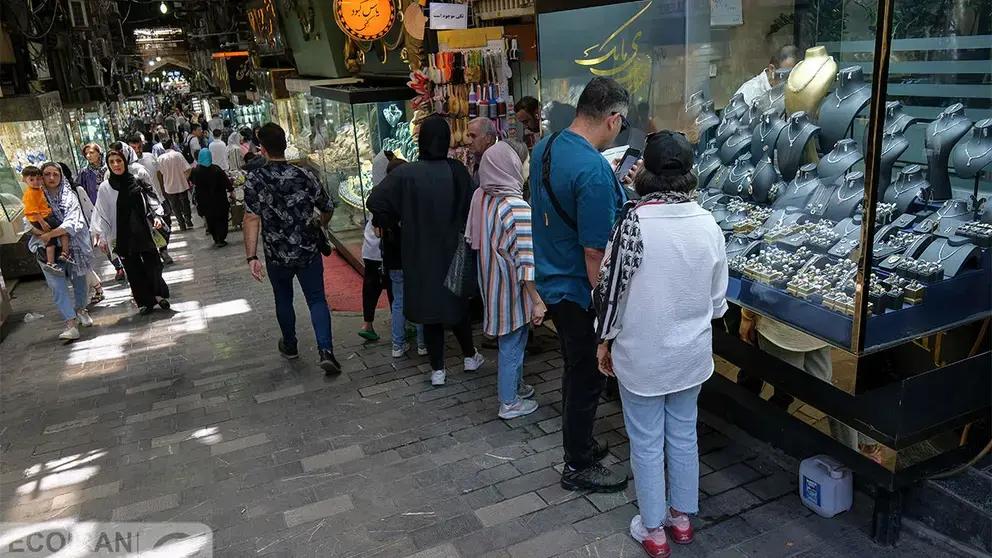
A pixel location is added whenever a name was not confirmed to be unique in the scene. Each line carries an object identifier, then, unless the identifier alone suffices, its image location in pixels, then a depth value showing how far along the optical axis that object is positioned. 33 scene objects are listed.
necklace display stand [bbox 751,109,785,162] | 3.57
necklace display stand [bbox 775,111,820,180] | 3.37
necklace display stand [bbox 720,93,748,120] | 3.88
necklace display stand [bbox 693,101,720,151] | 4.09
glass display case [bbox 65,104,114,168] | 14.49
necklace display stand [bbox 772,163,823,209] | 3.31
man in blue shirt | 2.76
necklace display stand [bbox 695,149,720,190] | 4.02
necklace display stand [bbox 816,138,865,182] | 3.12
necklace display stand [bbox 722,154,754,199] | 3.73
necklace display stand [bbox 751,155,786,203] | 3.56
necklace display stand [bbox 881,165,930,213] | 3.05
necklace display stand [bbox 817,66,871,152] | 3.10
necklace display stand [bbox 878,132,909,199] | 2.95
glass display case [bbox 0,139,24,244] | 8.81
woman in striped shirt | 3.71
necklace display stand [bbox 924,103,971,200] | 2.97
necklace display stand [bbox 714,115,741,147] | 3.91
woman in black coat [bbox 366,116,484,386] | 4.22
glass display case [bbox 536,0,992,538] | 2.60
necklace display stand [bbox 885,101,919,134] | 2.88
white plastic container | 2.90
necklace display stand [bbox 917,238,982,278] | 2.75
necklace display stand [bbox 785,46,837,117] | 3.30
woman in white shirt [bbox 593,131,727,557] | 2.45
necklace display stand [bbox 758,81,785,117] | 3.55
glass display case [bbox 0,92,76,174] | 9.54
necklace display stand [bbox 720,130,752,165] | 3.81
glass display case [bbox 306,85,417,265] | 7.77
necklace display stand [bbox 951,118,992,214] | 2.88
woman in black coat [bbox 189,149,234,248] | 9.91
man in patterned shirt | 4.72
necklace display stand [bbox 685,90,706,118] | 4.21
